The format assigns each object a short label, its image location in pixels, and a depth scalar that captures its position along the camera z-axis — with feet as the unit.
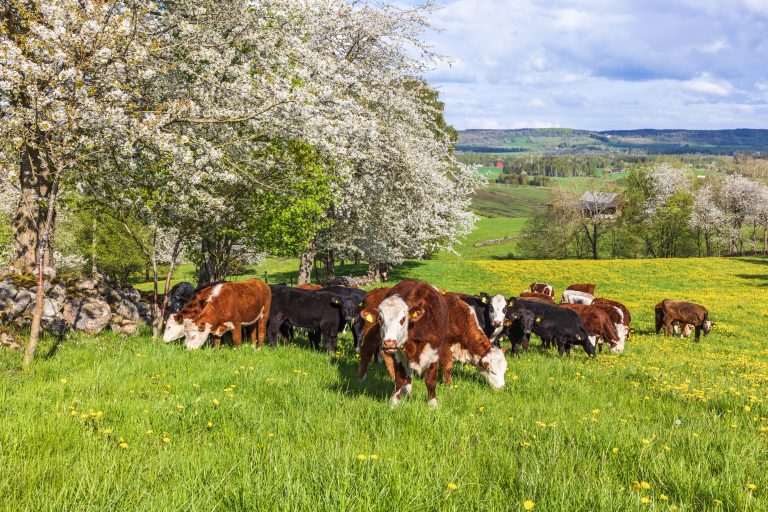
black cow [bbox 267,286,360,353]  42.29
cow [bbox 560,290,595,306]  75.36
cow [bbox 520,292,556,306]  64.80
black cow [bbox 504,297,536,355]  46.75
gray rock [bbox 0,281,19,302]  37.24
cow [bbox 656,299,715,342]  69.87
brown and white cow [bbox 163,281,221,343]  37.45
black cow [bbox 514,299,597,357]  48.37
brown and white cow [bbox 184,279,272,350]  37.17
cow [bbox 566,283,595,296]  84.58
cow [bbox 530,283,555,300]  87.65
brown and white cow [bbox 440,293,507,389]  29.17
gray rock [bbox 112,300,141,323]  43.80
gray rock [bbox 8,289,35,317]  36.82
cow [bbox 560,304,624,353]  53.01
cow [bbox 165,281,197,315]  53.48
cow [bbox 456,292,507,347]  42.27
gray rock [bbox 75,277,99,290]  42.14
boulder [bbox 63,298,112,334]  38.68
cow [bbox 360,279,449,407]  22.91
